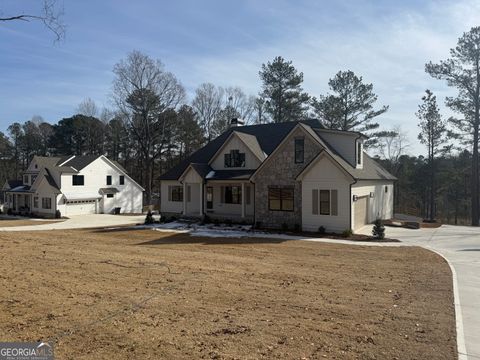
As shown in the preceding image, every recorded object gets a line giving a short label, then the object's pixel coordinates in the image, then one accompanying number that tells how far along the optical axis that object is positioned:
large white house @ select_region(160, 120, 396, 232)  21.44
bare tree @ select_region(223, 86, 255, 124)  53.09
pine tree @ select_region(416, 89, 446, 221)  40.16
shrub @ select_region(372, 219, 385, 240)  19.11
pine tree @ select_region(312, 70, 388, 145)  43.09
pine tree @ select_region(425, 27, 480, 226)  31.25
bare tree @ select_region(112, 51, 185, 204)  43.59
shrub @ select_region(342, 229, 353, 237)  20.17
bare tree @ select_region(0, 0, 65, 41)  8.90
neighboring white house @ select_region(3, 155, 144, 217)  40.56
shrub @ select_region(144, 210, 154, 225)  27.93
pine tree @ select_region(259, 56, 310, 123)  46.56
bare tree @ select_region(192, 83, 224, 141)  54.41
